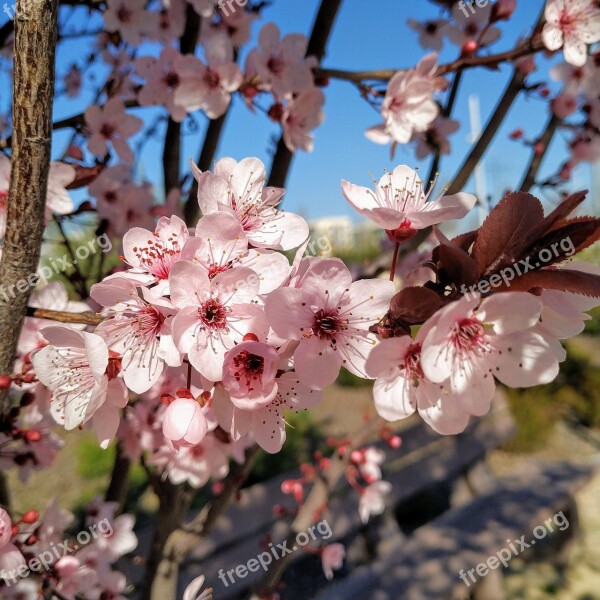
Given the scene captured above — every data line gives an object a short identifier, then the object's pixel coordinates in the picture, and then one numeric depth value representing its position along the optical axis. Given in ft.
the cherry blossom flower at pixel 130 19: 0.71
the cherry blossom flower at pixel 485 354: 0.28
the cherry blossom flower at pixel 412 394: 0.31
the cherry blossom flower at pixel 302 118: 0.70
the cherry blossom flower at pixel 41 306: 0.54
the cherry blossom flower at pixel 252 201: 0.35
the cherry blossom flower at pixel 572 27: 0.67
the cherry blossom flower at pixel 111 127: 0.65
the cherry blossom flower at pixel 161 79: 0.72
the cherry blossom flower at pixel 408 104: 0.68
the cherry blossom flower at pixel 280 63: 0.68
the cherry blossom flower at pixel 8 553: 0.43
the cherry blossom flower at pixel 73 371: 0.32
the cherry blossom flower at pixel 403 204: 0.33
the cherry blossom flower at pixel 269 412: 0.34
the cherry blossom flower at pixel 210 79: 0.68
